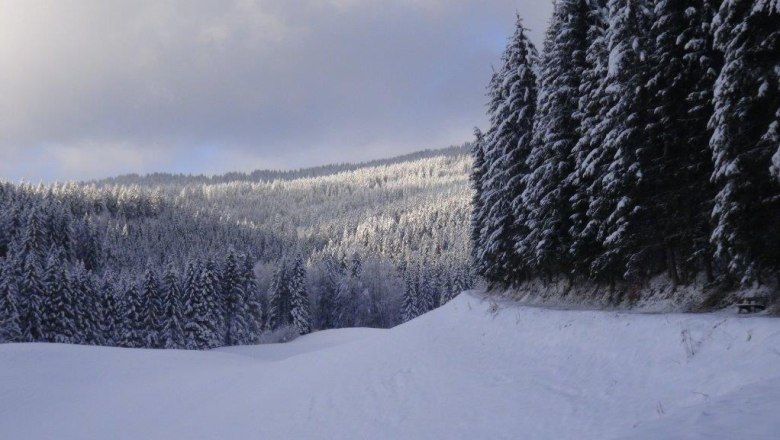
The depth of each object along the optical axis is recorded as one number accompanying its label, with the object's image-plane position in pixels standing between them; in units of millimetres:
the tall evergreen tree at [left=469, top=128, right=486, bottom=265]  44081
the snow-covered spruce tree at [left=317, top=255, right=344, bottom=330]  95562
